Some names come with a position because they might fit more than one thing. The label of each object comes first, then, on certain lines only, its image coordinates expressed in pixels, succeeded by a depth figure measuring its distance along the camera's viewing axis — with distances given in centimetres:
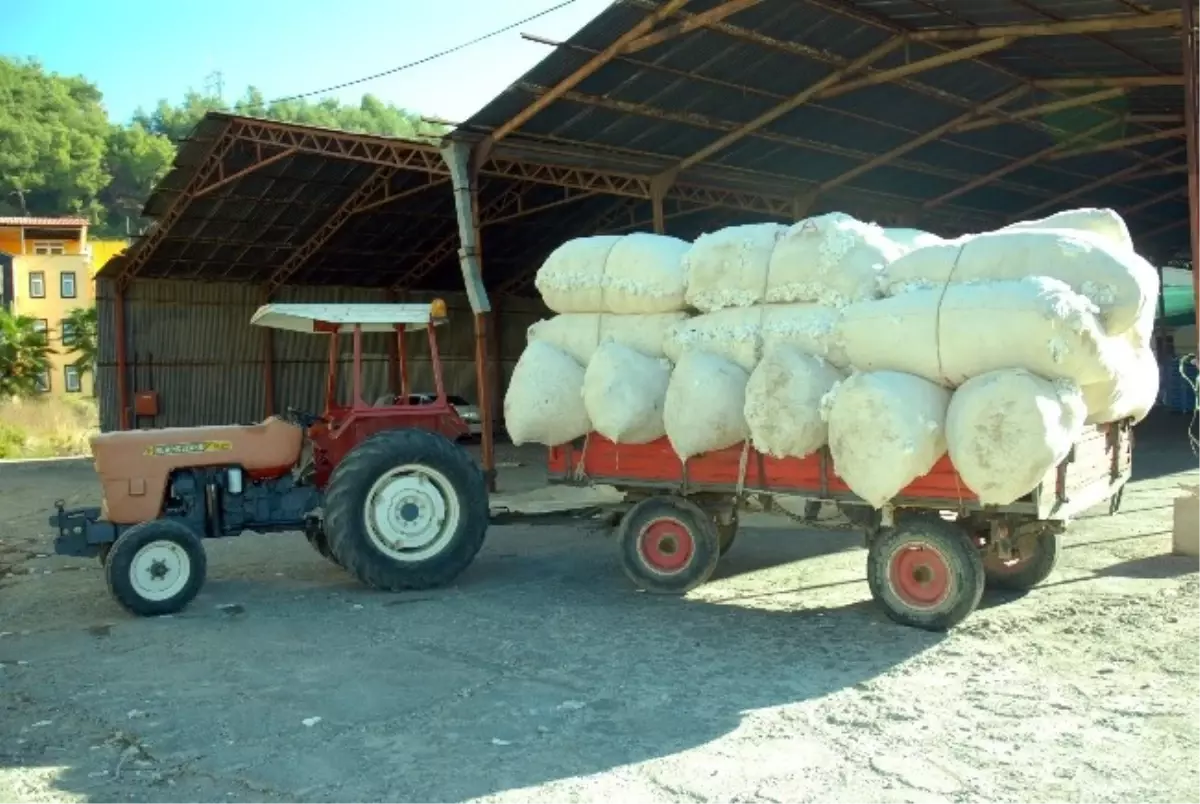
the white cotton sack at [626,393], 768
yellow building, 4566
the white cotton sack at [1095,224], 693
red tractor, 775
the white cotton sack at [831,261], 689
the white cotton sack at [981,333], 591
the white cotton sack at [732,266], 740
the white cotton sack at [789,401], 680
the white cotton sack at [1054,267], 612
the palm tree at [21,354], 3170
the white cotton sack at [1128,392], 657
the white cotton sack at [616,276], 786
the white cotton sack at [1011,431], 586
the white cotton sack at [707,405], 731
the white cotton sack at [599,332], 798
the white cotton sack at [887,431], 620
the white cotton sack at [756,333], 699
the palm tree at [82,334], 3625
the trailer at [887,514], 662
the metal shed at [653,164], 1362
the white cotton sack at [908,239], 713
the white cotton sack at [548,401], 815
